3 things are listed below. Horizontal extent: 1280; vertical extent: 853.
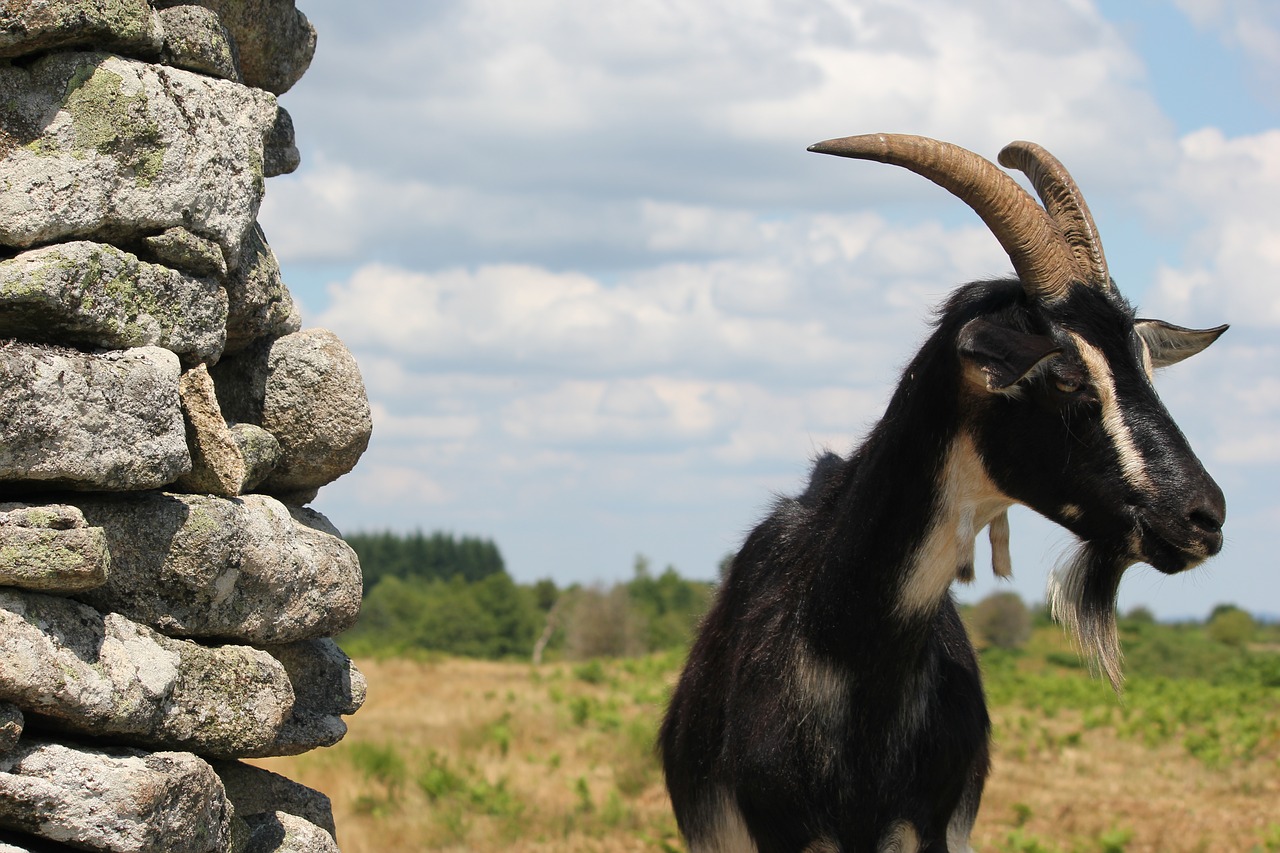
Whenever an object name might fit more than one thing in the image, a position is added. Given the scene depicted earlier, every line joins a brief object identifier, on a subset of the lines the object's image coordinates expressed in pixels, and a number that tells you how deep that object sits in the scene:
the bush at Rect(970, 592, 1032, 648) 46.84
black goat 4.36
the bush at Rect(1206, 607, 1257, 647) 48.47
